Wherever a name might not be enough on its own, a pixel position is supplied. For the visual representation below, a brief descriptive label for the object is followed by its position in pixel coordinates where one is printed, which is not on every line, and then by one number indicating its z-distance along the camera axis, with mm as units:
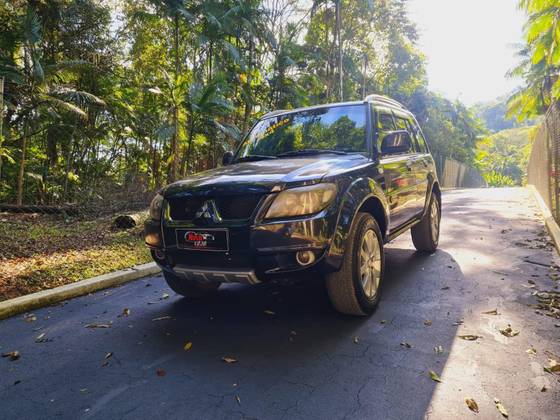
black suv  2930
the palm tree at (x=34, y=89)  10172
